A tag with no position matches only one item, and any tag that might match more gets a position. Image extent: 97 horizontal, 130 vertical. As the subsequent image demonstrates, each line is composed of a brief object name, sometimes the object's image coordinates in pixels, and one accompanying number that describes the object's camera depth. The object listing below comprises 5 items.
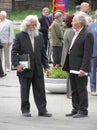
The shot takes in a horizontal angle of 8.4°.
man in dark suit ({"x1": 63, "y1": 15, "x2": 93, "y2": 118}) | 11.91
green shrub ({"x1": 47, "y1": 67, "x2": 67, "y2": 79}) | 15.50
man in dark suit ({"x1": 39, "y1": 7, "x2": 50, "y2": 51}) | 23.58
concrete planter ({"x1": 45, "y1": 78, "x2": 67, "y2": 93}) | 15.36
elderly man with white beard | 12.16
